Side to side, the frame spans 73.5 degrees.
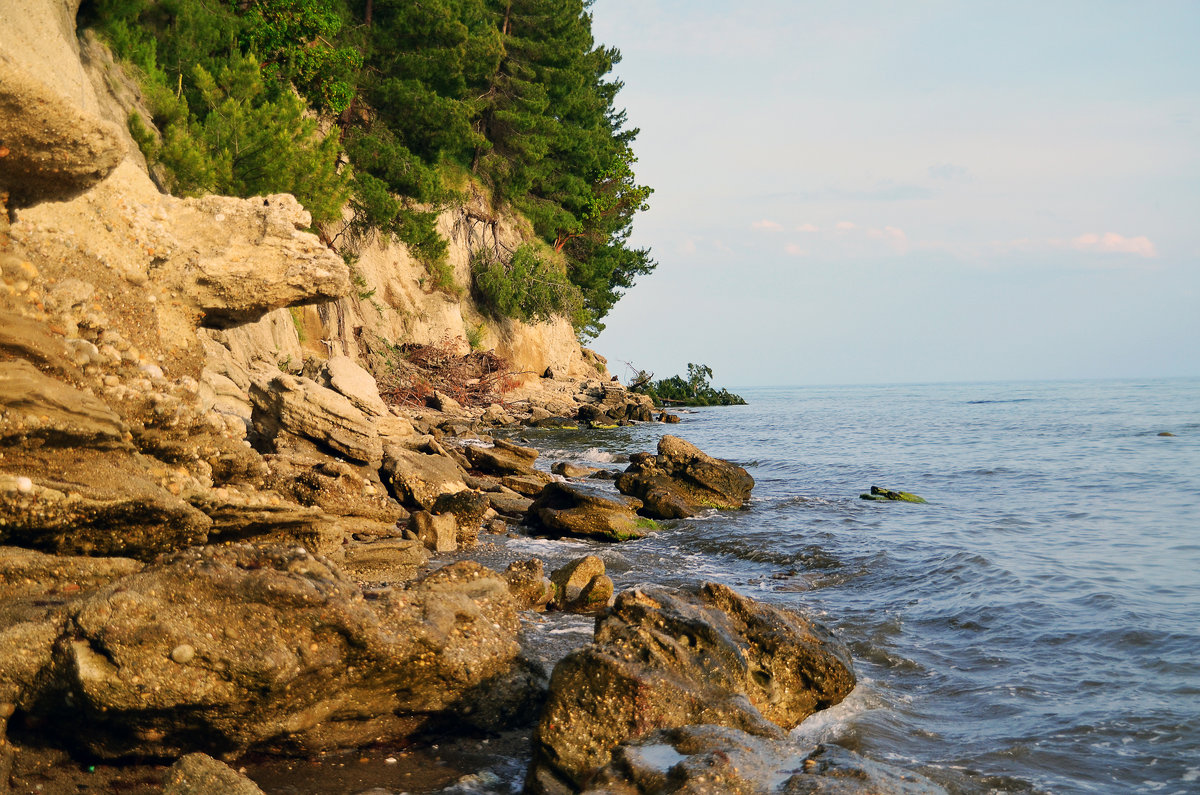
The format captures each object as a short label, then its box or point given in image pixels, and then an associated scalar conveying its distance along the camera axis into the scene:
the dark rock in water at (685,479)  15.20
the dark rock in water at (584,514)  12.42
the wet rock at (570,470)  18.19
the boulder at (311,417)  11.17
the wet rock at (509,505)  13.52
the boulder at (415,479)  11.64
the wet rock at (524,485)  15.02
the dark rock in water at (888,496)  16.88
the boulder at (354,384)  14.70
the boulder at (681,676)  4.34
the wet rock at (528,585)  7.42
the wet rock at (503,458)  16.09
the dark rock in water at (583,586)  7.81
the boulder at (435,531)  10.02
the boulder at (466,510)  10.83
